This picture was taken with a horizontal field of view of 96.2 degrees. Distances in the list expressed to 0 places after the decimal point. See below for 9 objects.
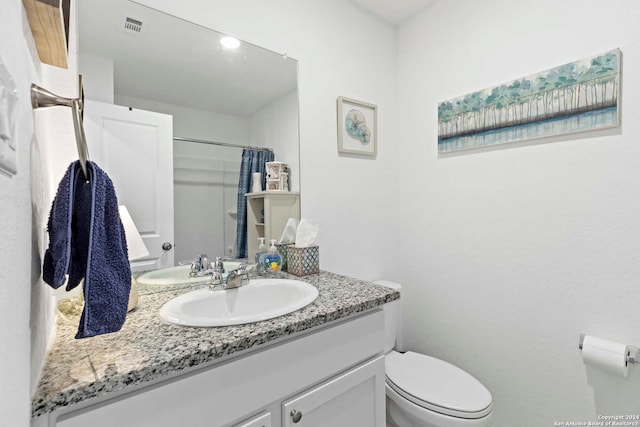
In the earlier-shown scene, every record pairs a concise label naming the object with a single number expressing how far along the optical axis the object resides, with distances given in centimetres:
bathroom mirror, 103
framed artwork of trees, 115
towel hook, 53
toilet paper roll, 106
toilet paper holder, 107
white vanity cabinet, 58
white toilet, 111
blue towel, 52
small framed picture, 163
